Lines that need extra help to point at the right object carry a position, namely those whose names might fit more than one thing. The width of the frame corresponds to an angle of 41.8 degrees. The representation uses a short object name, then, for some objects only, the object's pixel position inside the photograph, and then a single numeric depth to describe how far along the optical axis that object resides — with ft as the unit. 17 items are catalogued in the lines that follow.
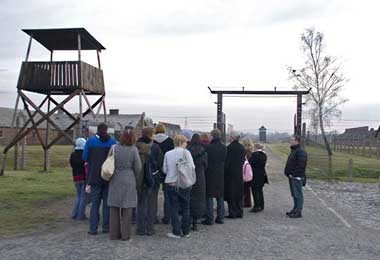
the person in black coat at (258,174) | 38.70
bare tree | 107.76
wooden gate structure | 61.00
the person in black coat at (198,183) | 29.96
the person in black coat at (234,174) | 34.71
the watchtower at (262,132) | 195.31
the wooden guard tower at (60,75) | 59.36
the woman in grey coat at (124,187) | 27.12
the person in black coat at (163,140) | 30.98
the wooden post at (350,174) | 70.77
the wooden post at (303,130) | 70.05
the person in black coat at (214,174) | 32.09
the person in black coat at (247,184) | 38.75
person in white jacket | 28.32
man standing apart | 36.60
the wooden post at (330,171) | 75.15
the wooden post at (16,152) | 69.11
